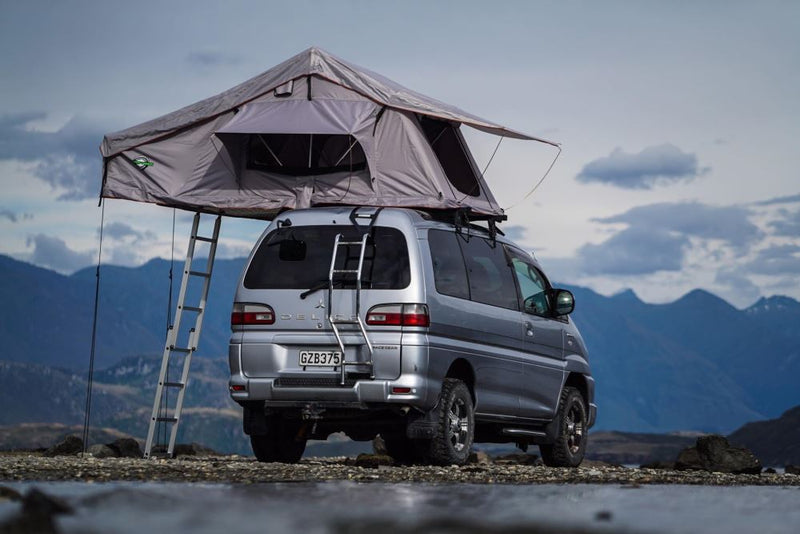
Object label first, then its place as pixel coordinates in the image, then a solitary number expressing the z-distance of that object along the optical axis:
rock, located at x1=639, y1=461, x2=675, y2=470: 20.05
